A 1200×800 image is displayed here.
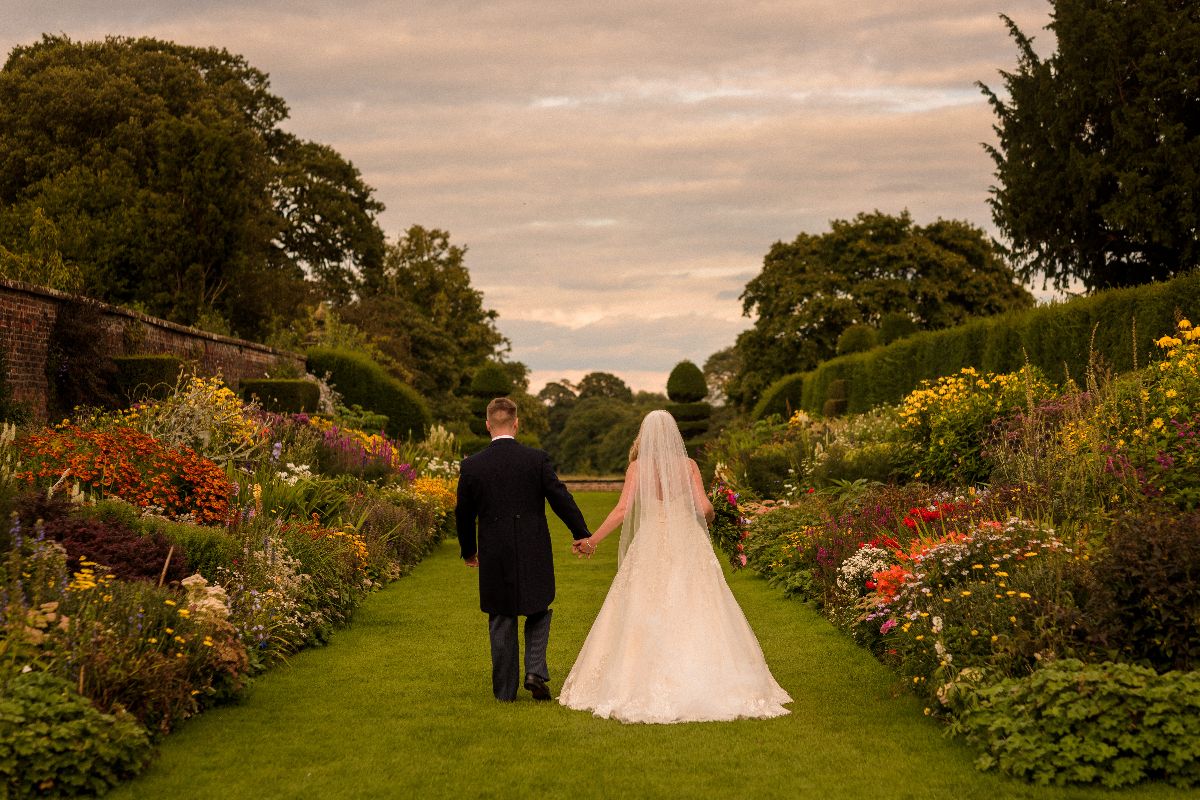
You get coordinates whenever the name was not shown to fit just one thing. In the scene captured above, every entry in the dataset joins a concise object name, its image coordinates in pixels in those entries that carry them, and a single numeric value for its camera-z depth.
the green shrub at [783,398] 32.69
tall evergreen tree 23.03
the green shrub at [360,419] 23.20
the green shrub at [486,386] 36.69
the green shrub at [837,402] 24.95
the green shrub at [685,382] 38.75
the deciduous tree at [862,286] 41.56
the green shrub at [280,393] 20.52
